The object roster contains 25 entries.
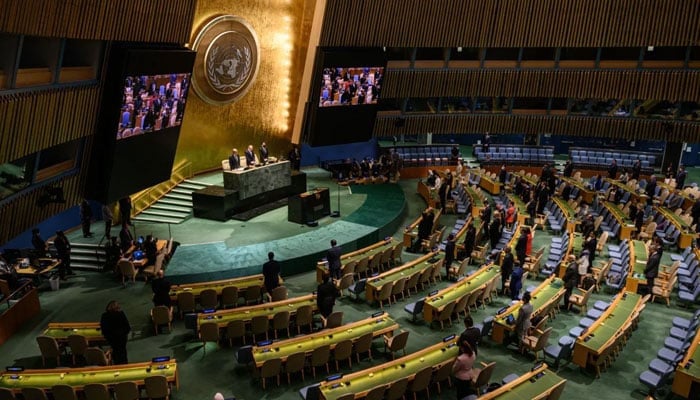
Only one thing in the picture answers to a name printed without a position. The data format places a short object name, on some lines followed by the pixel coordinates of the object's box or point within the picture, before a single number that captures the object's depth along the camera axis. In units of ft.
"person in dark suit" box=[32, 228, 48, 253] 45.14
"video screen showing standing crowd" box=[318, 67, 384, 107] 67.51
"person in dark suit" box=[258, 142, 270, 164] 65.16
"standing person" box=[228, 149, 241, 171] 60.59
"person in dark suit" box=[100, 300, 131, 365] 30.60
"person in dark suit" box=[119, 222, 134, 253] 48.34
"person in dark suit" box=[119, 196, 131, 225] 53.93
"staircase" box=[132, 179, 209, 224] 59.29
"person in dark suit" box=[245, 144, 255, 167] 62.54
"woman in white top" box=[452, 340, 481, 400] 28.53
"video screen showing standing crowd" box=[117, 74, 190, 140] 43.70
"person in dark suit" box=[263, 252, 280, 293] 39.50
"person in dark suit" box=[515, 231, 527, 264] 46.85
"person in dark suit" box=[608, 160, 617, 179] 77.71
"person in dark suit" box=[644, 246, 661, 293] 41.63
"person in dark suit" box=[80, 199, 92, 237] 51.85
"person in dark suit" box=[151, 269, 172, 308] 36.92
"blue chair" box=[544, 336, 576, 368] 33.19
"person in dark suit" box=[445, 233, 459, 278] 46.78
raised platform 45.93
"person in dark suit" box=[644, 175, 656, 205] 65.57
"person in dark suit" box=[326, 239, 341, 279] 42.52
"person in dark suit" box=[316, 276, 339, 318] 35.86
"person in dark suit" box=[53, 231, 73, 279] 45.06
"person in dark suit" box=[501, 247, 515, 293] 43.06
